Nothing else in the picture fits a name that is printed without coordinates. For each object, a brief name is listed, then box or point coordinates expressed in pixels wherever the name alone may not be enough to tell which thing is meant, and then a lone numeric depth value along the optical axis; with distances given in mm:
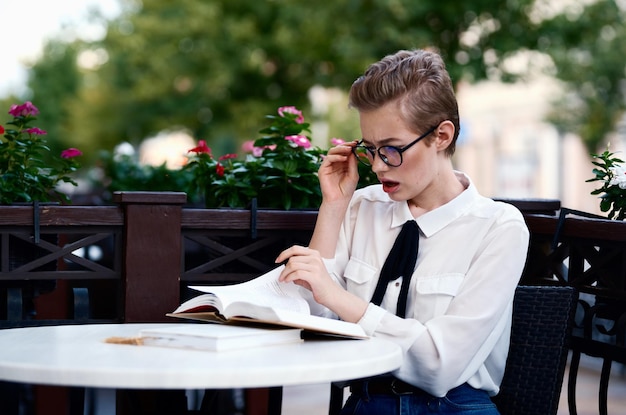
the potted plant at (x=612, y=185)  3172
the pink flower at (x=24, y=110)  3737
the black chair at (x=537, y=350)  2689
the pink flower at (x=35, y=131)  3627
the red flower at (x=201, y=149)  3963
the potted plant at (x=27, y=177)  3148
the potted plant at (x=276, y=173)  3602
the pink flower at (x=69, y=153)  3936
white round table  1845
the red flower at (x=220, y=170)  3746
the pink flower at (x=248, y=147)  4312
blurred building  30297
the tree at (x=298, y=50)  14797
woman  2428
